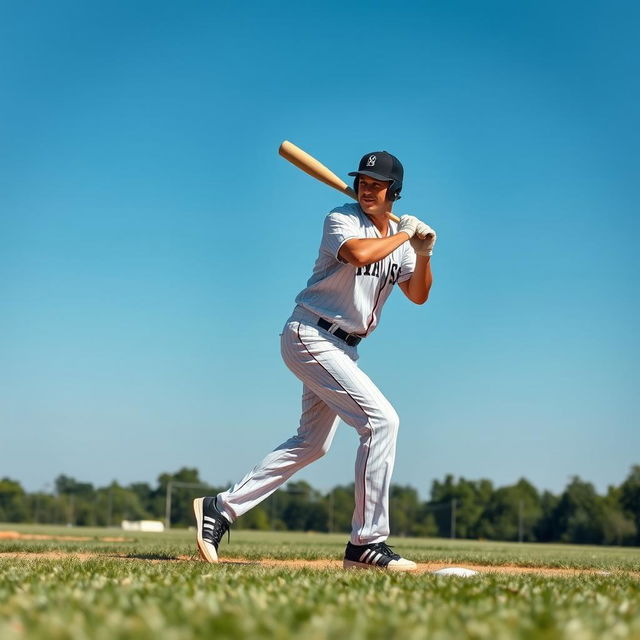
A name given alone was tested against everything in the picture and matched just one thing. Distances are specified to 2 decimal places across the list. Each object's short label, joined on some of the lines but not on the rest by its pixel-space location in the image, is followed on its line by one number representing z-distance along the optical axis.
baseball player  5.94
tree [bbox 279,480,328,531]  60.09
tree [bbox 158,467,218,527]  63.28
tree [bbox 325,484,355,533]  56.44
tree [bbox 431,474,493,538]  88.38
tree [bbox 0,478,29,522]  58.31
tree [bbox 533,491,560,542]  74.31
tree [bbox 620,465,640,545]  67.56
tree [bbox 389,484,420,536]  67.24
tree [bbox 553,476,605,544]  65.38
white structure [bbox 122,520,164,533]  37.73
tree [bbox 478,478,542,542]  84.61
